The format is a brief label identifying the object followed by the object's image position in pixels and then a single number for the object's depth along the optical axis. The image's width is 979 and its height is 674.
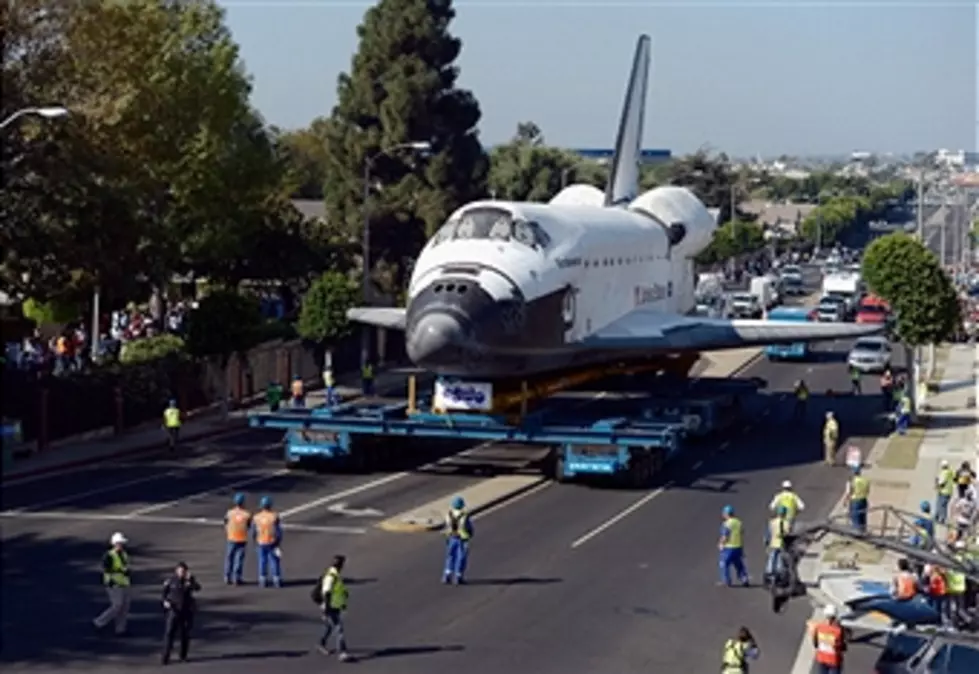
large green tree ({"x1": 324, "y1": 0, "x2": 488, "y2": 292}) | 67.56
